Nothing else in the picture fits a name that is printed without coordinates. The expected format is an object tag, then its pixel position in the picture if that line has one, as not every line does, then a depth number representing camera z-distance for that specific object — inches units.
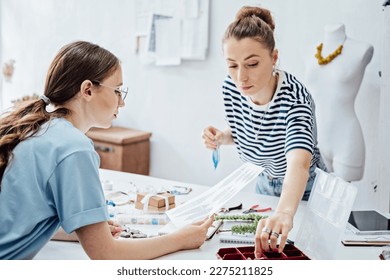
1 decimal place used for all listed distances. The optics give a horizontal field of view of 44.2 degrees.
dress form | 87.0
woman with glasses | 37.1
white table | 43.9
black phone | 49.1
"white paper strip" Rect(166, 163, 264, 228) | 52.7
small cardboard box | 56.2
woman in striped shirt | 50.4
